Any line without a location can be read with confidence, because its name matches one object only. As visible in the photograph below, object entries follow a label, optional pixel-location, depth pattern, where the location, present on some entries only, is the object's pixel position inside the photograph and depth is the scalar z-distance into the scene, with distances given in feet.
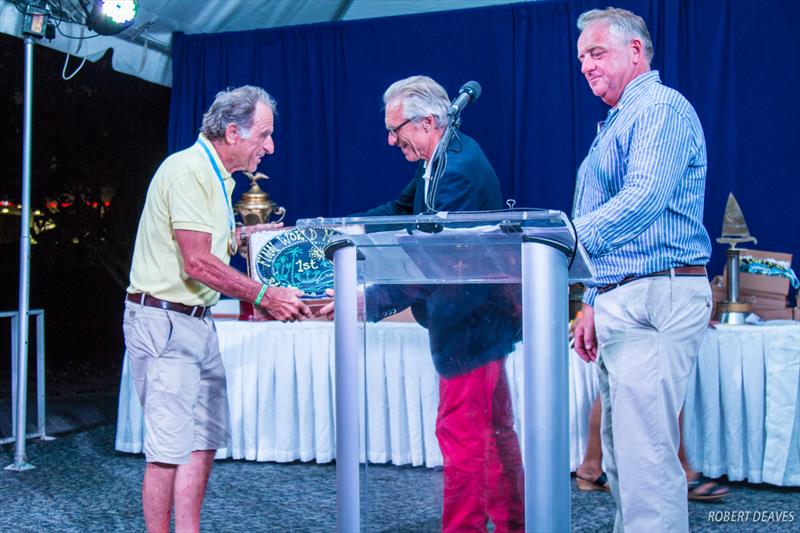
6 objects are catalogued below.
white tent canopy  15.28
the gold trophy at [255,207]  14.57
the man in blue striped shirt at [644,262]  5.84
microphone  5.65
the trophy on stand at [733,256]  12.05
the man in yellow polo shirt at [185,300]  7.22
